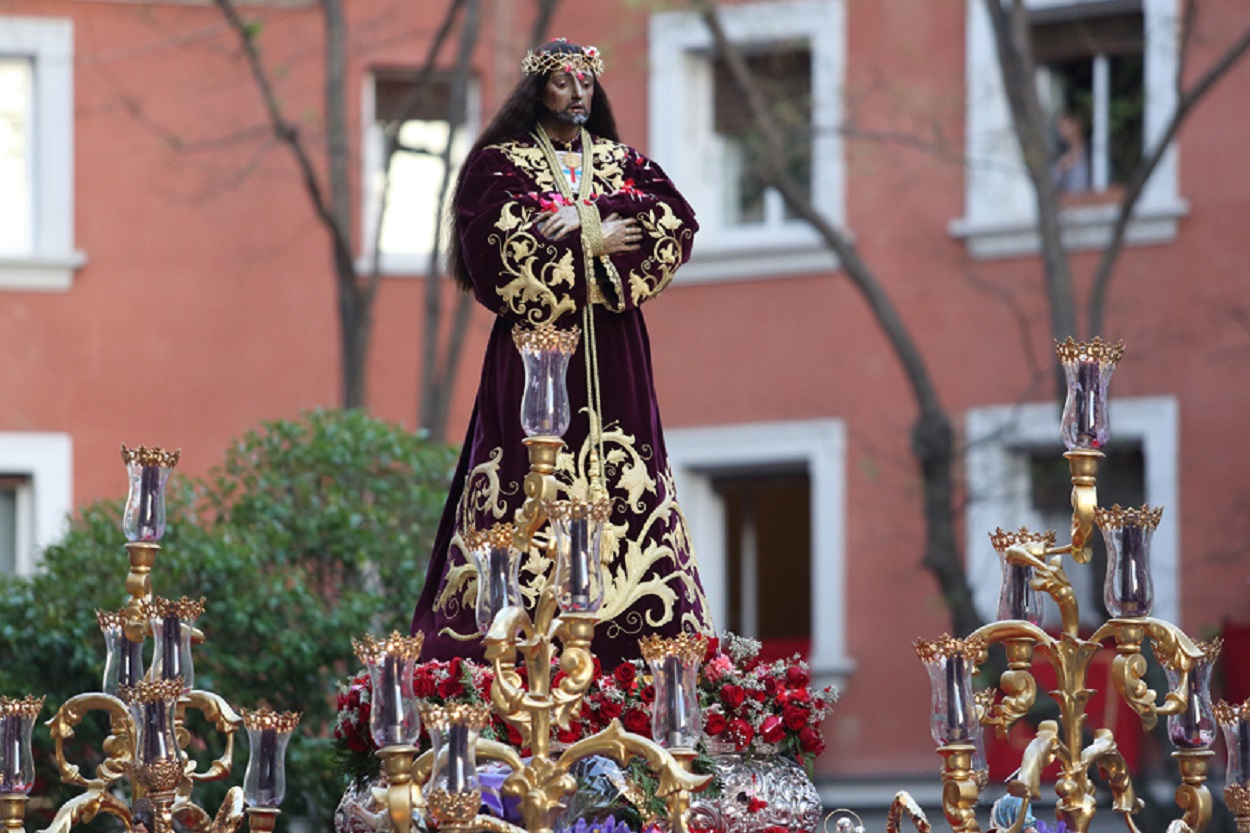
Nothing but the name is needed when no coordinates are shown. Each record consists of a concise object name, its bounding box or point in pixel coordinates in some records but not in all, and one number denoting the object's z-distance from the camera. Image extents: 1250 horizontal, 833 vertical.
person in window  32.50
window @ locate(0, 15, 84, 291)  33.44
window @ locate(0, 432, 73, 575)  32.78
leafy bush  20.62
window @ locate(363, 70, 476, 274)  34.34
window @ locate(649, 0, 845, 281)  33.47
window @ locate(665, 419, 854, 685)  33.03
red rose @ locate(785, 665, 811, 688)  14.65
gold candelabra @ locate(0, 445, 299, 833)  13.40
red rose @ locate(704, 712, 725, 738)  14.13
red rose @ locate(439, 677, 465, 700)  13.84
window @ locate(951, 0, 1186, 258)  31.61
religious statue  14.65
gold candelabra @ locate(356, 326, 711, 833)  10.91
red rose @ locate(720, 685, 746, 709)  14.28
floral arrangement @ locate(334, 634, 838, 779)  13.84
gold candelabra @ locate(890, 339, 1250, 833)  12.05
